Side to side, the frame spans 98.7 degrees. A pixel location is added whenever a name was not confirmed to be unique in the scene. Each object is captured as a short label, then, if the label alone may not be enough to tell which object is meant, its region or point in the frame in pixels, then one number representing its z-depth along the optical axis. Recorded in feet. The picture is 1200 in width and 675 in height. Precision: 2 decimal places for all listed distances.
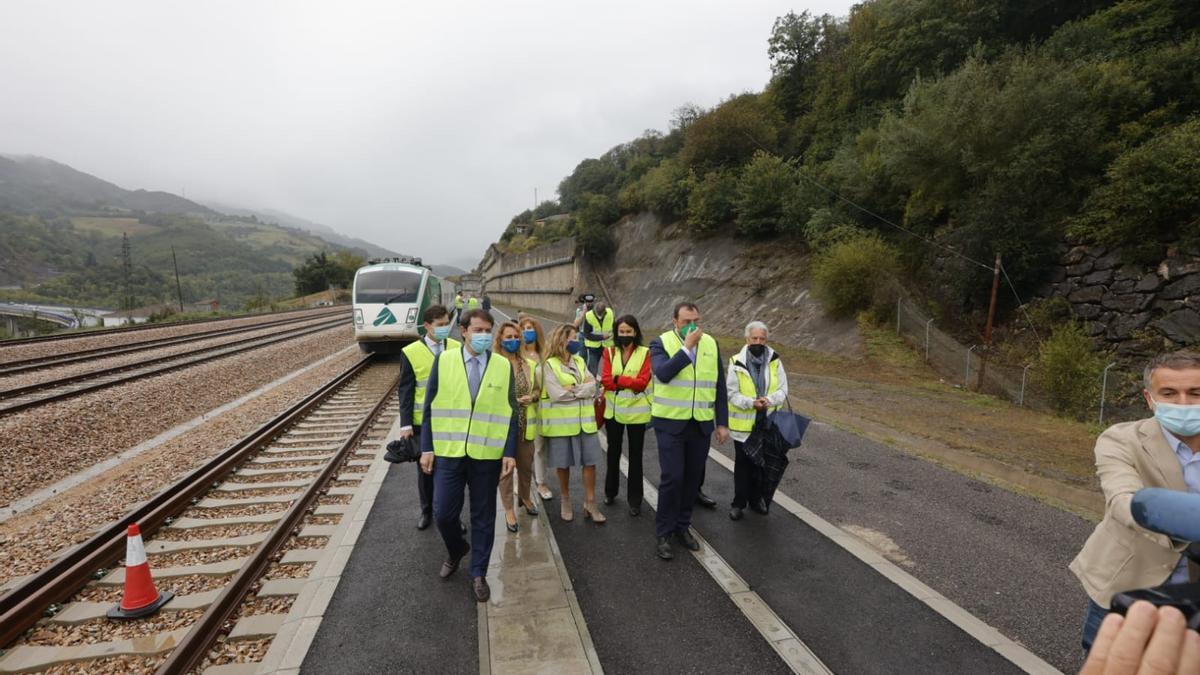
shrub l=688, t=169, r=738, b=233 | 84.48
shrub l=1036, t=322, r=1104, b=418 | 32.99
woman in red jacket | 16.90
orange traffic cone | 12.57
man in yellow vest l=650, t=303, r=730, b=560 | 14.88
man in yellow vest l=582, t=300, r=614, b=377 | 30.07
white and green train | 48.57
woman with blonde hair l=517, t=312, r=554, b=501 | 17.08
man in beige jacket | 6.69
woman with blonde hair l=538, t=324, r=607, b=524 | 16.89
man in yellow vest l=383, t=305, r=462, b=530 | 15.47
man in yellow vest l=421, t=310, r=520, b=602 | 12.78
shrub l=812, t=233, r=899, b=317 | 51.75
